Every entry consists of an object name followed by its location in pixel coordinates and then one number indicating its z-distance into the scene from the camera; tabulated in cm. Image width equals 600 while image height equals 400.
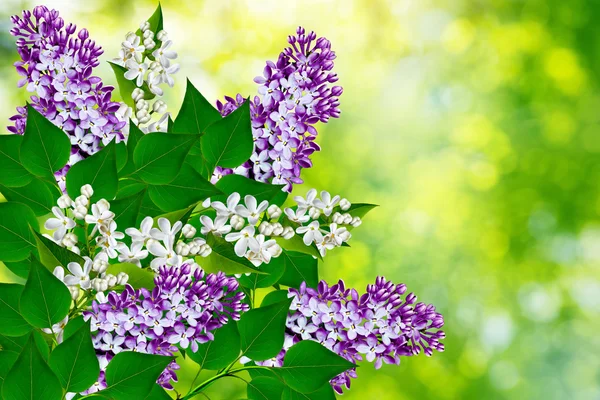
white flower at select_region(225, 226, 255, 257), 181
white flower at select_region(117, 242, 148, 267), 179
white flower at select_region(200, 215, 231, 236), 182
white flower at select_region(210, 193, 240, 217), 182
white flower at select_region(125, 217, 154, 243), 179
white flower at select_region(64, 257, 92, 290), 178
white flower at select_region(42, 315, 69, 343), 182
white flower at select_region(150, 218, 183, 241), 179
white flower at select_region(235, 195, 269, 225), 182
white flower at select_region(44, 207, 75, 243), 180
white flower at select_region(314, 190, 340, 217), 187
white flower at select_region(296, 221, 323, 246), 185
